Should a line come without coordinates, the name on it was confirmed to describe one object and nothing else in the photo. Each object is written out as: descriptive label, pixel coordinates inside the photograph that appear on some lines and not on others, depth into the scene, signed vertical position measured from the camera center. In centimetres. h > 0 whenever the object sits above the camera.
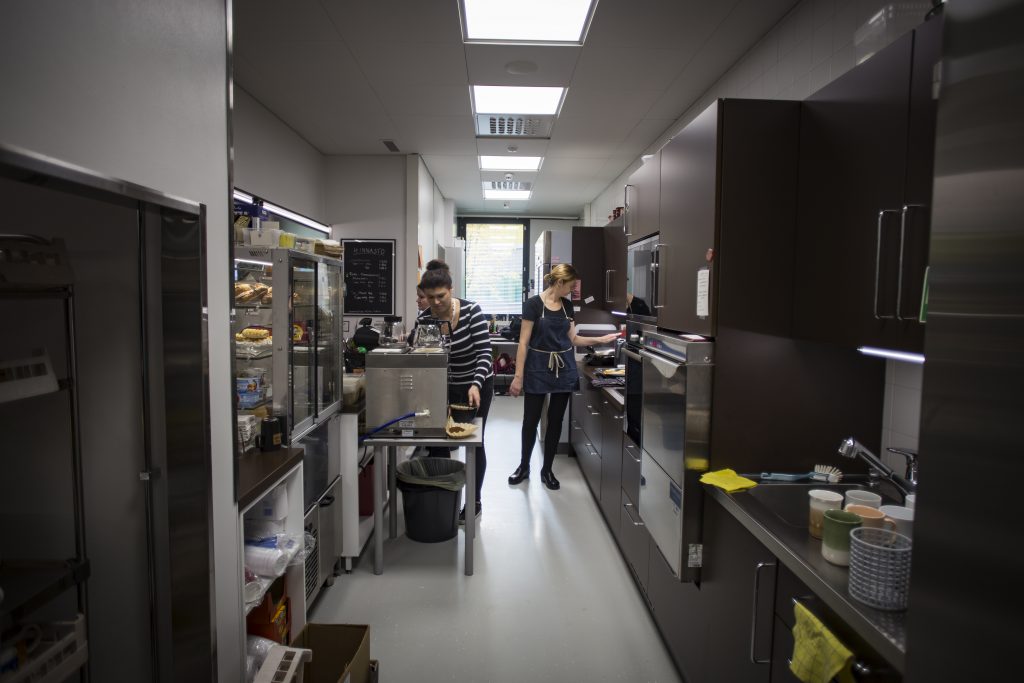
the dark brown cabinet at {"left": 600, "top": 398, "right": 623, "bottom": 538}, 298 -91
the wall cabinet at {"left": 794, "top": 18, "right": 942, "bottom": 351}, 120 +27
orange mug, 126 -50
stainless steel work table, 264 -89
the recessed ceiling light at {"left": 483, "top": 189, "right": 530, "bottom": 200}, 734 +145
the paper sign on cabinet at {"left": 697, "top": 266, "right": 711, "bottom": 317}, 176 +4
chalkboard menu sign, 547 +27
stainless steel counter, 98 -58
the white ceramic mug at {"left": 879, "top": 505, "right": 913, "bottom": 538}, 131 -51
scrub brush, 174 -55
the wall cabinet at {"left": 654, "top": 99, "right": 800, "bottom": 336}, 171 +29
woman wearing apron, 391 -39
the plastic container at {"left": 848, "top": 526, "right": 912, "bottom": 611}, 104 -51
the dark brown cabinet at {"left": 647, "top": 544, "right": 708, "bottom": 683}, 185 -117
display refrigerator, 209 -18
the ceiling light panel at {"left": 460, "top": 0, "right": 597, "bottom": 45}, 260 +140
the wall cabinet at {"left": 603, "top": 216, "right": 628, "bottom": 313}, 439 +30
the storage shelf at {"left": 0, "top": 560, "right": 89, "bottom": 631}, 98 -54
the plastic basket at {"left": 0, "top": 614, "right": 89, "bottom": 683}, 99 -69
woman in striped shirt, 324 -29
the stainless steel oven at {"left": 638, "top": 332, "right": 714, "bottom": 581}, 178 -48
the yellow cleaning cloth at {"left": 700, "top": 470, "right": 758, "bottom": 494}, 167 -55
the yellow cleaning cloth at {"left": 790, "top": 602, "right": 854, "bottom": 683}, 105 -70
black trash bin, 300 -111
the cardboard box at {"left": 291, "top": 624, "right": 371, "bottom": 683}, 179 -116
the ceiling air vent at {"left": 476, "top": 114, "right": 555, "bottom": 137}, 422 +141
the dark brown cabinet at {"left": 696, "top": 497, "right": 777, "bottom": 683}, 139 -84
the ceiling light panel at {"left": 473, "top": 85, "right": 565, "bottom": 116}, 370 +142
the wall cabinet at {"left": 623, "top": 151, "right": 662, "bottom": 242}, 231 +47
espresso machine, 263 -45
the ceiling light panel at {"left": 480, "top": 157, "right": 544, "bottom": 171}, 558 +144
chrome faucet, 152 -44
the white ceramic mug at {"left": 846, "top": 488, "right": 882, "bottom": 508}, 146 -52
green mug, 124 -52
